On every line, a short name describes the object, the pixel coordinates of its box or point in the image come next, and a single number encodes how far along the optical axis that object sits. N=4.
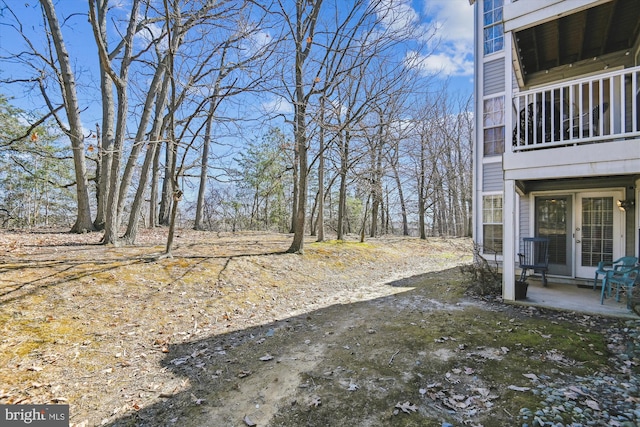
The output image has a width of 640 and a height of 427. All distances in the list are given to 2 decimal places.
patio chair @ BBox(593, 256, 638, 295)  5.21
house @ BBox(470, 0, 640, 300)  4.77
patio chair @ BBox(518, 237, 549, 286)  7.02
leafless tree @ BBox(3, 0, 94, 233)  8.09
